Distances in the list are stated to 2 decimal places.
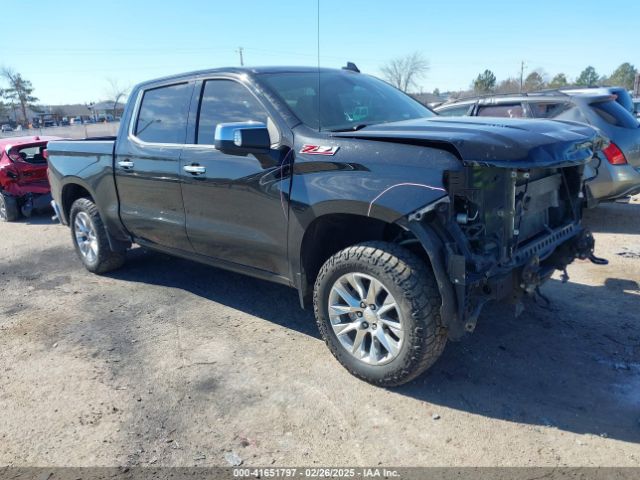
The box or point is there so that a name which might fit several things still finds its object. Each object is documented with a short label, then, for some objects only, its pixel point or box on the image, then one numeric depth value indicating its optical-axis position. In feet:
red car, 31.55
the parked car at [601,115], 20.53
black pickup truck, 9.36
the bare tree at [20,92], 242.58
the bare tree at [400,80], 141.14
